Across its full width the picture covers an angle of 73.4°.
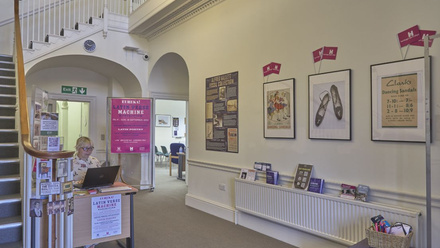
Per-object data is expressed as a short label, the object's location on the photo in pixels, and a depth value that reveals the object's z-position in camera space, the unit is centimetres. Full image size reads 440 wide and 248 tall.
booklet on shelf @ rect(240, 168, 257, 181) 402
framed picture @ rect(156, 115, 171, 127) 1263
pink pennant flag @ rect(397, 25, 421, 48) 252
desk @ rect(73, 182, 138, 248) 285
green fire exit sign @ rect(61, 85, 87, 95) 712
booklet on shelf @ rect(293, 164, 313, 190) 328
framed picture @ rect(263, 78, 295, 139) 357
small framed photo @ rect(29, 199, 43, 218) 234
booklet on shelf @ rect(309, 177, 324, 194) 318
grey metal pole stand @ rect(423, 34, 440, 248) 230
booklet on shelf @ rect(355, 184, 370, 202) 279
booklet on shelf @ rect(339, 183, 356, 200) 290
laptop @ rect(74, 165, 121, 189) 298
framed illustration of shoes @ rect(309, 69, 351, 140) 300
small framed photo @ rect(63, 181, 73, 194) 241
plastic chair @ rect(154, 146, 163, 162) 1150
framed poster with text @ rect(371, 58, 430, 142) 249
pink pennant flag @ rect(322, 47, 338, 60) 312
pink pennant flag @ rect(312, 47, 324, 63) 326
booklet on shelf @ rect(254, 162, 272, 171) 384
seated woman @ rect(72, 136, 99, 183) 353
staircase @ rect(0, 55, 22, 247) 260
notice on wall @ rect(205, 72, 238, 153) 445
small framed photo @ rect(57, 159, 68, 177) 236
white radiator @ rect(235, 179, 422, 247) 262
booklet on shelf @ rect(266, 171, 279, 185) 369
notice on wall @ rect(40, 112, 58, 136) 331
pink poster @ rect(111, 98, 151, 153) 630
